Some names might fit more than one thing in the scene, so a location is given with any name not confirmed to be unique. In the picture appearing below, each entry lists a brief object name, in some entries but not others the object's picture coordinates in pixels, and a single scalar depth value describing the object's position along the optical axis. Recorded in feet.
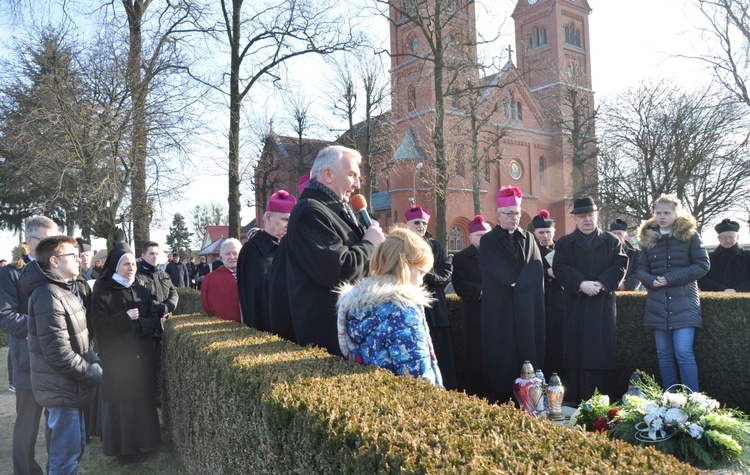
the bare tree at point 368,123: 93.15
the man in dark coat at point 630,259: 27.68
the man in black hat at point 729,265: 25.70
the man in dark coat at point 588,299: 19.54
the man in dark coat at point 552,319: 22.47
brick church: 91.86
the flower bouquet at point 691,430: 9.95
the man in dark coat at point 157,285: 20.40
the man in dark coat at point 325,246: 11.86
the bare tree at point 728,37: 51.96
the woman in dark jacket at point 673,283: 18.92
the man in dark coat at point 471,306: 21.97
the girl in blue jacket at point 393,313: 10.19
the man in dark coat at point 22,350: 16.31
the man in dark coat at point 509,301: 19.08
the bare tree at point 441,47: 63.57
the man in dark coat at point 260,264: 18.37
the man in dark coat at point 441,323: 20.15
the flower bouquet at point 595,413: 11.60
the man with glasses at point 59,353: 13.91
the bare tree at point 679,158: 82.89
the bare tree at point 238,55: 44.14
